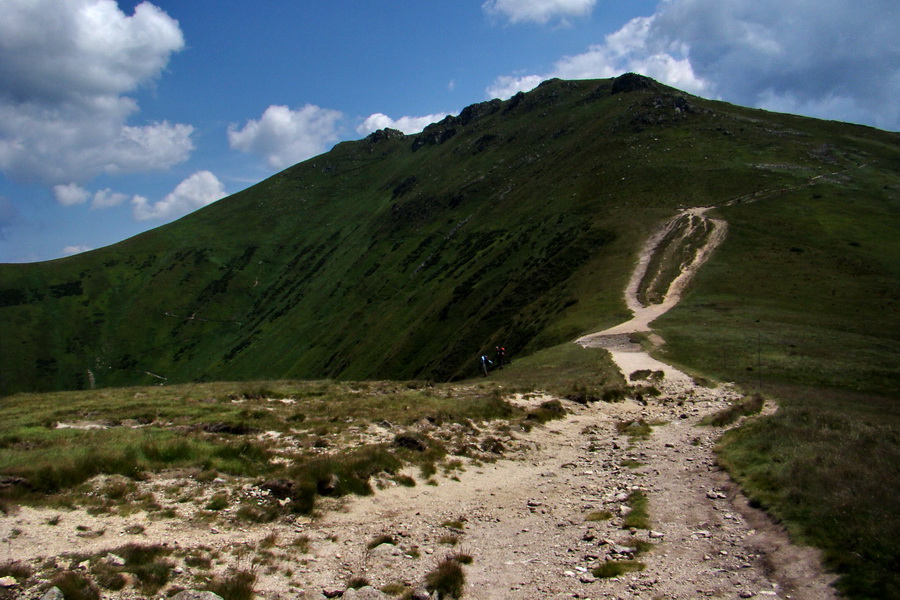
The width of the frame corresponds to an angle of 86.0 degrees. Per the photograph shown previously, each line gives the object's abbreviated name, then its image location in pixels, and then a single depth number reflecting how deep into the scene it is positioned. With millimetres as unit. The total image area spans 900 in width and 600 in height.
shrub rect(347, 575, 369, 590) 9182
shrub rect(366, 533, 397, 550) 10970
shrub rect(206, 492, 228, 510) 11883
